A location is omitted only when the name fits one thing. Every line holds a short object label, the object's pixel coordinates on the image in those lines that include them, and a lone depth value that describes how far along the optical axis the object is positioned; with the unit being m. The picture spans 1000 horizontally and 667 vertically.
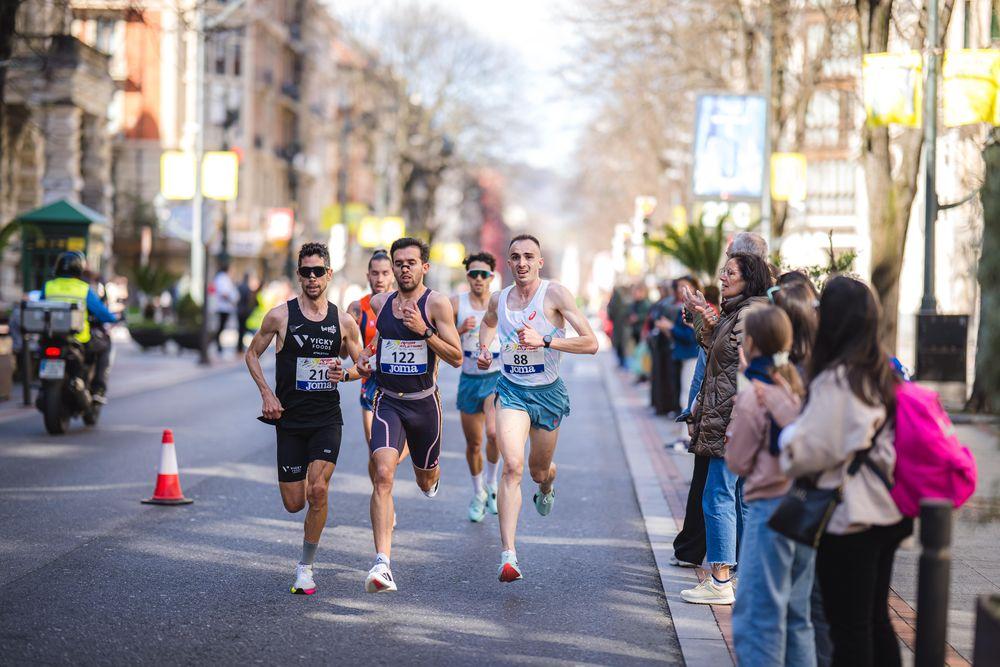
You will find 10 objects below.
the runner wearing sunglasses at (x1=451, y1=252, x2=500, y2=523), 10.59
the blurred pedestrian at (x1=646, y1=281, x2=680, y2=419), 19.19
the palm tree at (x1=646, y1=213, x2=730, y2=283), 19.41
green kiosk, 23.00
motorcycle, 14.82
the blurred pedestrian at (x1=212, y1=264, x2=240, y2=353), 31.67
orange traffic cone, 10.73
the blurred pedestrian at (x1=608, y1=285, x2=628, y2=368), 32.88
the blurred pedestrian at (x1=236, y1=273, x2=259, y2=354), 30.45
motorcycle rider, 15.22
